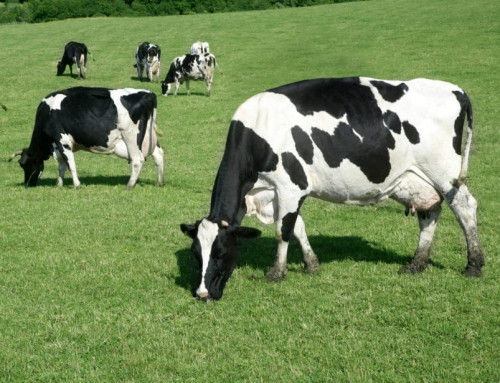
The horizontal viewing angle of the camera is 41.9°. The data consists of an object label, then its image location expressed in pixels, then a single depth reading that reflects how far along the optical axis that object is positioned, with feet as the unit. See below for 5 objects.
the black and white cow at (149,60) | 102.99
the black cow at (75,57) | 107.14
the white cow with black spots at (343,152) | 25.82
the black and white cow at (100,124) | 45.65
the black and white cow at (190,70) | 94.07
